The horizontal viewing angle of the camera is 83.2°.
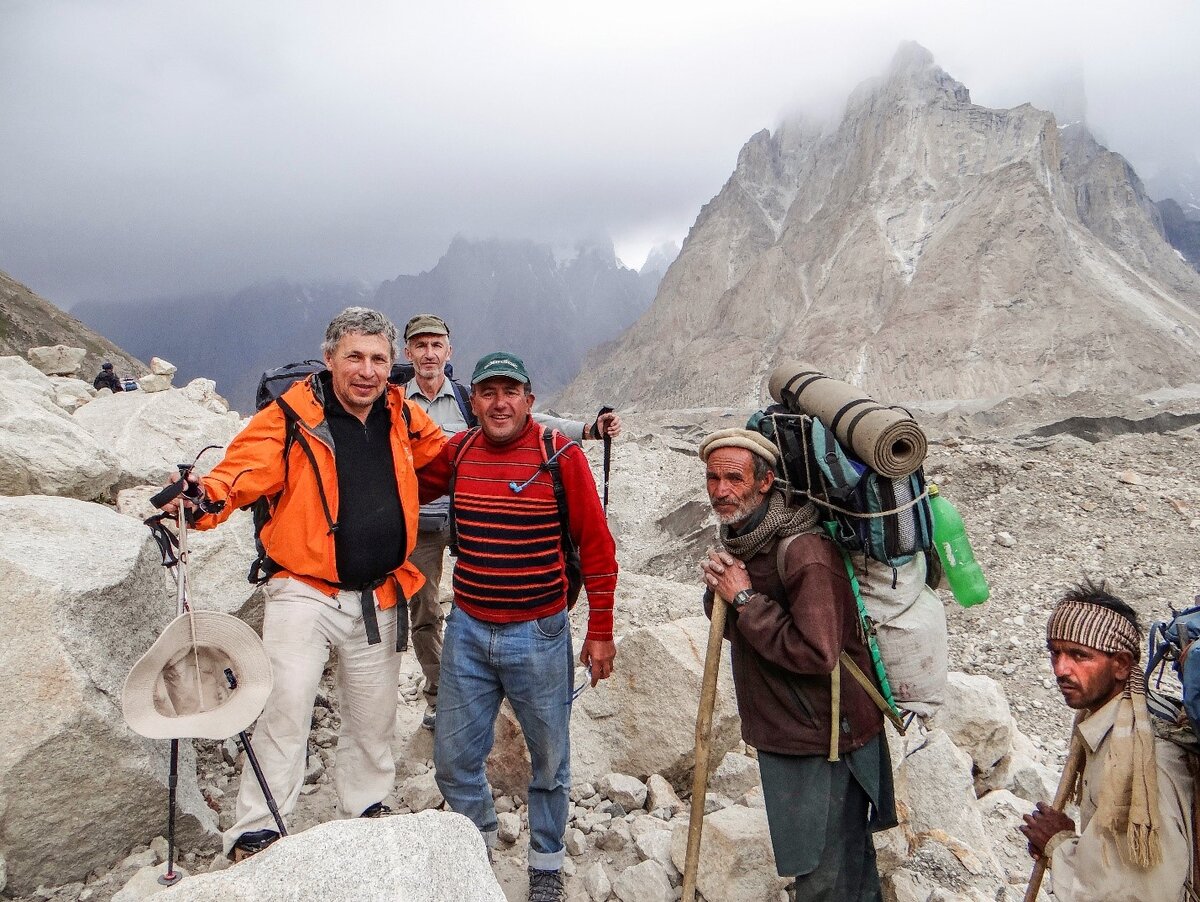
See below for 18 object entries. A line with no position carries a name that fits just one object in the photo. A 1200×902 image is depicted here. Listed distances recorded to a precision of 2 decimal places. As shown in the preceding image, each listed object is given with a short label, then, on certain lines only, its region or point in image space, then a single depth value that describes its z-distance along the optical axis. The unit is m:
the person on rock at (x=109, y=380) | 15.02
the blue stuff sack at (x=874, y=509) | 2.35
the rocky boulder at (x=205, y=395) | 13.71
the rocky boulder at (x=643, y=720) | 3.81
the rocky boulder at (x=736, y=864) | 2.89
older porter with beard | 2.35
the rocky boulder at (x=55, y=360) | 19.53
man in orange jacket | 2.58
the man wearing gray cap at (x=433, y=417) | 4.04
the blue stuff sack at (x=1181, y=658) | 1.75
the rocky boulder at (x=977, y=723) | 4.66
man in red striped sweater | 2.71
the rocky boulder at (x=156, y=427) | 7.55
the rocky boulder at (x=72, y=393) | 10.52
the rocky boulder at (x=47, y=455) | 4.43
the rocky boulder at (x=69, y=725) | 2.56
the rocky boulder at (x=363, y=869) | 1.59
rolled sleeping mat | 2.30
